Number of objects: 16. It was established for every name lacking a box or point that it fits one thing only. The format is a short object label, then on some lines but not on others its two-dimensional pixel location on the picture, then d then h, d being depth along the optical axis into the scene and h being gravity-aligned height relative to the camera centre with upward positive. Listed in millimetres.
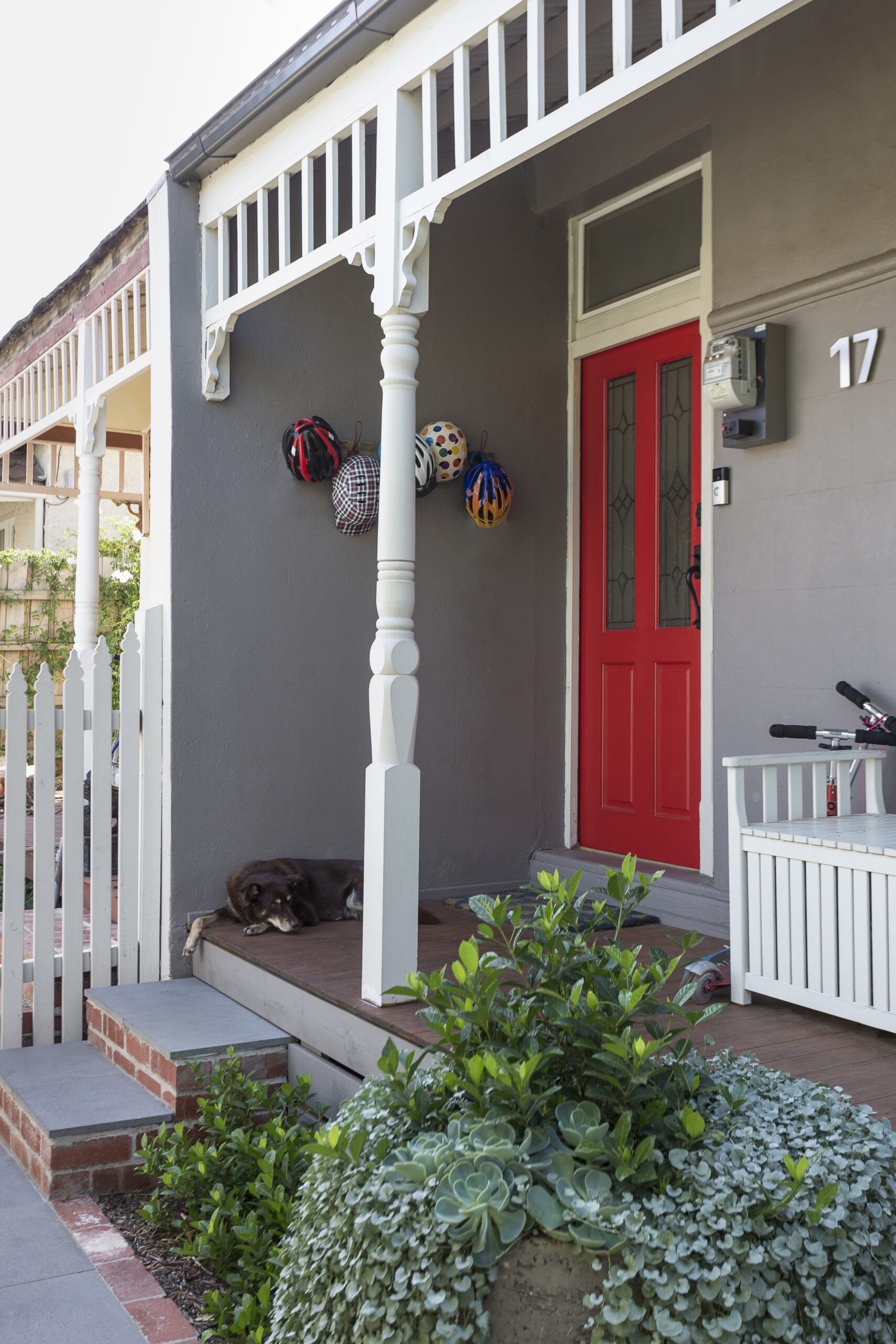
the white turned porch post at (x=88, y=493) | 6219 +1022
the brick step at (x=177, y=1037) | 3750 -1303
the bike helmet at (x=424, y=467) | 5105 +925
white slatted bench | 3121 -681
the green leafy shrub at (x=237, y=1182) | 2756 -1442
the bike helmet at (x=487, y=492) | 5418 +856
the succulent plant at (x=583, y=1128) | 1870 -774
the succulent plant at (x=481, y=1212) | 1784 -861
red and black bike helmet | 5020 +992
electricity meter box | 4391 +1139
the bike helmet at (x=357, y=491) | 5090 +810
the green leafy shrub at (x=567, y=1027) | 1946 -655
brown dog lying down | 4707 -970
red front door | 5172 +323
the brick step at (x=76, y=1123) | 3461 -1459
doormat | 4812 -1084
